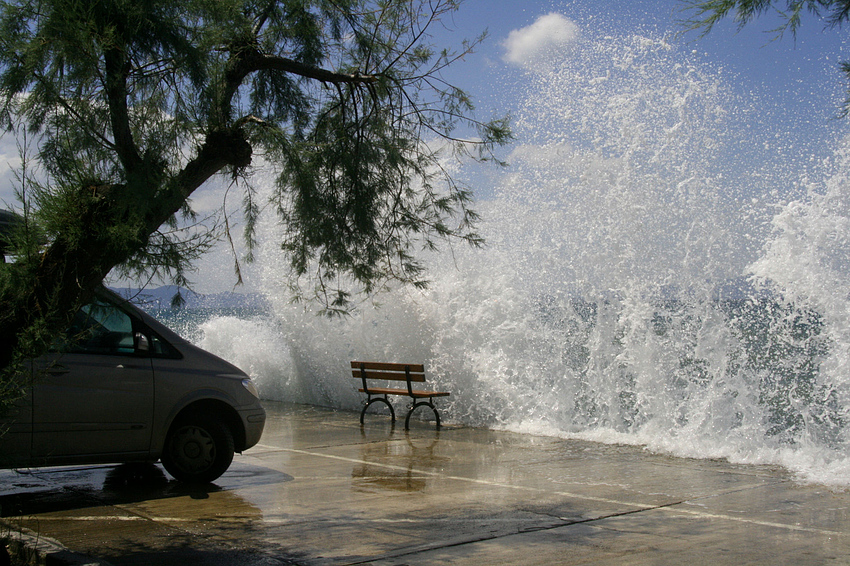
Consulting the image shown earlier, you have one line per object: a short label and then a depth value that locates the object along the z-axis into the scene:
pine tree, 4.12
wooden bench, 11.23
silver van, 6.27
